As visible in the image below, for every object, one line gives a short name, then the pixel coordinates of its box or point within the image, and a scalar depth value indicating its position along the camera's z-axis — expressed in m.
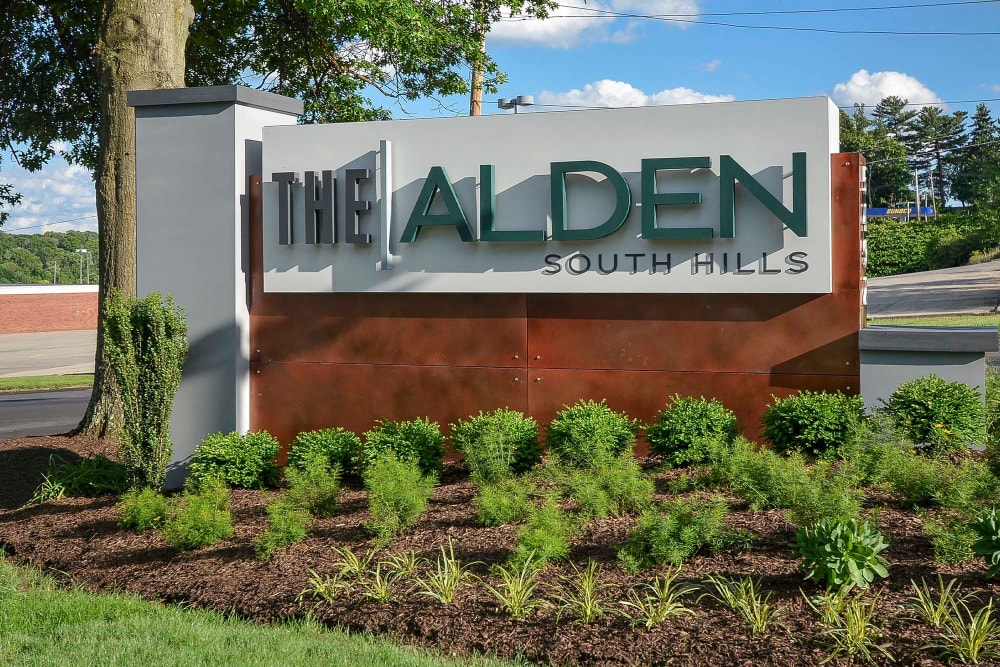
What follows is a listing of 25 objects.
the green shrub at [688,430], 8.41
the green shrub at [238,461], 9.33
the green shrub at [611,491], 7.16
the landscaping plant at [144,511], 8.10
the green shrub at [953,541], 5.85
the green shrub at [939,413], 8.04
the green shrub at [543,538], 6.22
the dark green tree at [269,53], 16.98
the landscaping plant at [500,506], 7.21
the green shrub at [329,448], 9.16
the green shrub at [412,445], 8.88
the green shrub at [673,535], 6.14
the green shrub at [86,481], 9.70
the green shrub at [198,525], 7.38
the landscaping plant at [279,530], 7.02
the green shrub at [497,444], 8.23
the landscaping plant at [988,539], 5.56
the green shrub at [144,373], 9.00
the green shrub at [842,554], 5.47
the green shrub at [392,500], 7.10
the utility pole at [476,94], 24.20
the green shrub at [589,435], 8.20
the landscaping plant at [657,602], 5.41
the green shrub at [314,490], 7.84
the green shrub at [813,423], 8.18
